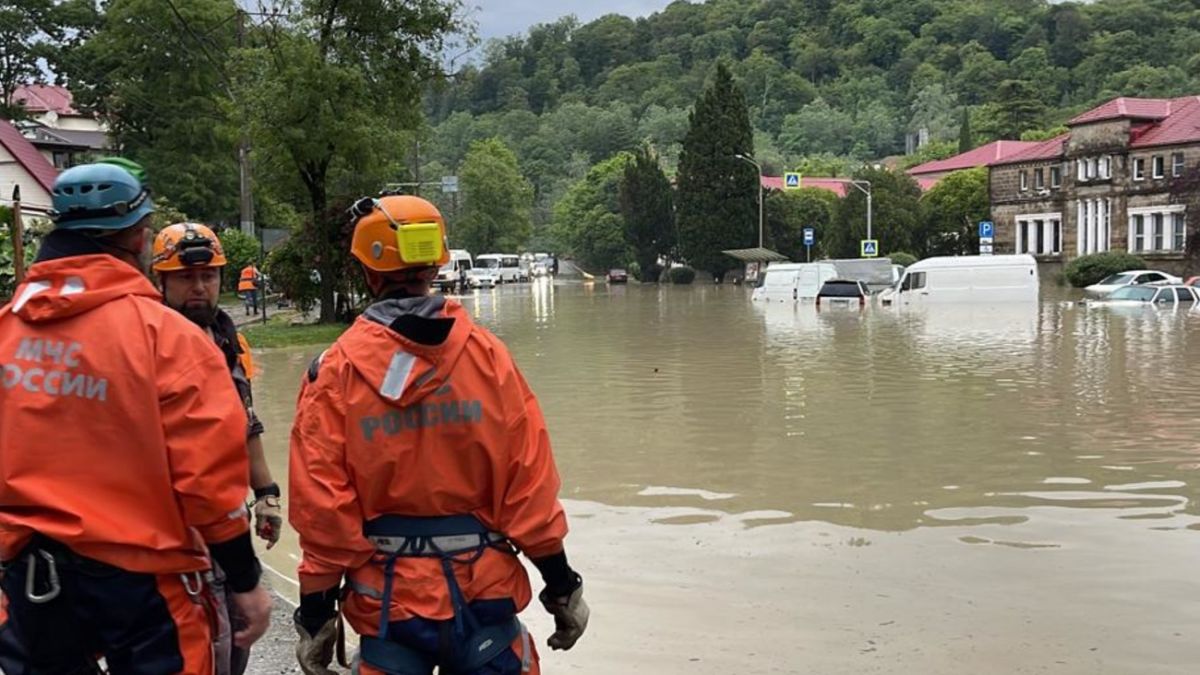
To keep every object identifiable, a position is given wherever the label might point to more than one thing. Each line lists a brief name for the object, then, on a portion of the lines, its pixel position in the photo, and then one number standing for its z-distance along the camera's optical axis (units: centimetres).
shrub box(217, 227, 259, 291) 3878
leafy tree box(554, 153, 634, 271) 10150
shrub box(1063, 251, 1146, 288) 5419
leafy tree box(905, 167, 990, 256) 7344
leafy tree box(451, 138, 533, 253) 10031
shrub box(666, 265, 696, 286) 8031
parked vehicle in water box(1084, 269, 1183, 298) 4470
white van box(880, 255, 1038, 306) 3869
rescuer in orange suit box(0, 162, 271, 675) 272
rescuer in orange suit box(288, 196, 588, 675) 299
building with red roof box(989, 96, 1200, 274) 5847
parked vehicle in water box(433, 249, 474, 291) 6279
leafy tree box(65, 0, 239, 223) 4641
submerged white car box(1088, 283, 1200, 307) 3578
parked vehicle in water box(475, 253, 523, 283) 7900
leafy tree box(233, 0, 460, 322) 2642
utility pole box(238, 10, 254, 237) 3212
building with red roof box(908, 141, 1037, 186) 8212
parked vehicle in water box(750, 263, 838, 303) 4422
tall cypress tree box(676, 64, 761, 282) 7619
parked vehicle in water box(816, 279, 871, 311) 3931
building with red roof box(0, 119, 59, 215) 4322
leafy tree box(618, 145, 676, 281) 8588
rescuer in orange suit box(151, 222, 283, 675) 466
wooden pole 1104
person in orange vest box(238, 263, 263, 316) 3325
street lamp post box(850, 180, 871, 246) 6003
